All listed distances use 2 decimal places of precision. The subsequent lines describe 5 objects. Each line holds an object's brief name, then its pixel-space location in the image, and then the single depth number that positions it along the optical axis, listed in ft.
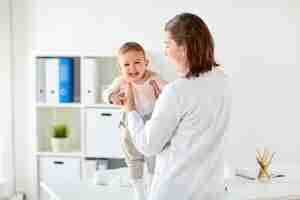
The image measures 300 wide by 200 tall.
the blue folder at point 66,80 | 14.01
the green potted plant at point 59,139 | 14.42
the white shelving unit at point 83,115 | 13.98
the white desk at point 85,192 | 8.64
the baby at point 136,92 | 7.84
